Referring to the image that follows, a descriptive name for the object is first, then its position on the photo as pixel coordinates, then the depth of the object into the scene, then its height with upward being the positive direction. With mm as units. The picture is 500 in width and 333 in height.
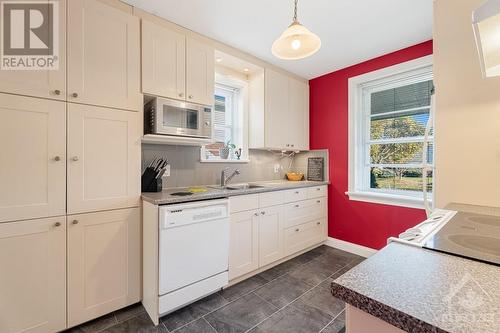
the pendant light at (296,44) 1396 +843
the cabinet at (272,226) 2211 -686
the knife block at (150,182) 2059 -141
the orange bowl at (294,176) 3486 -141
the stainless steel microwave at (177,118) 1922 +451
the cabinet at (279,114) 2959 +748
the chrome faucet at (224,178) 2573 -131
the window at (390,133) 2580 +439
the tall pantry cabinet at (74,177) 1401 -70
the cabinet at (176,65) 1910 +948
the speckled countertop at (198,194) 1708 -240
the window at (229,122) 2889 +615
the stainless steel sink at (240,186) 2519 -234
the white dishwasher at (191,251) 1678 -690
